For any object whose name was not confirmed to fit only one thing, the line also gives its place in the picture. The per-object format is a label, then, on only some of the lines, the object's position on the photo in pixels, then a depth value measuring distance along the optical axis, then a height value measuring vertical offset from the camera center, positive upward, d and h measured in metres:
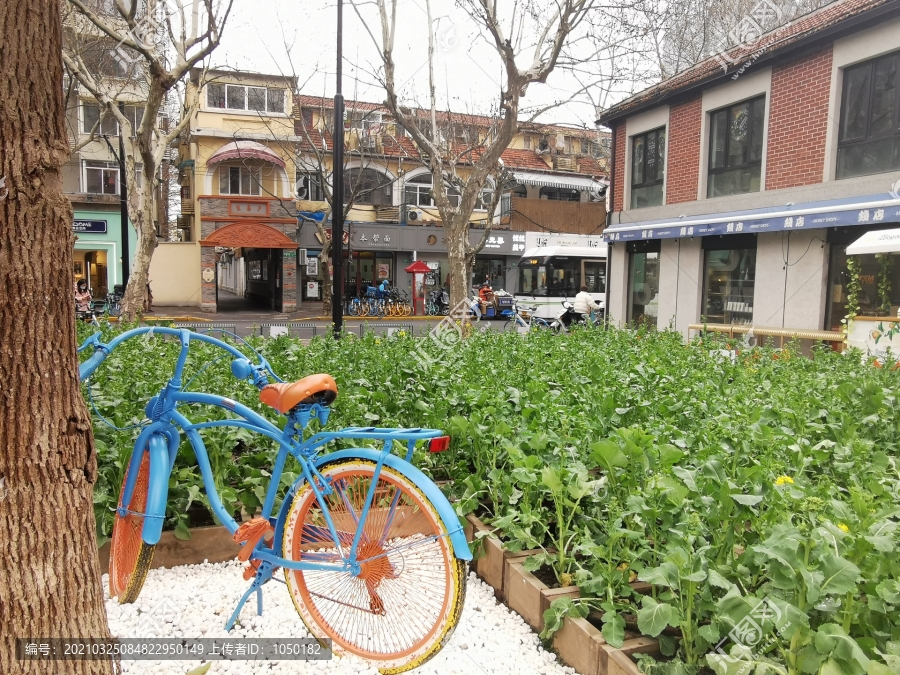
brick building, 11.62 +2.45
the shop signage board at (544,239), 33.91 +2.50
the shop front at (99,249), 28.23 +1.24
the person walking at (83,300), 18.02 -0.63
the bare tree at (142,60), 9.93 +3.70
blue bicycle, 2.30 -0.92
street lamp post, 9.79 +1.32
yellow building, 27.62 +4.03
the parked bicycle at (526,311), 23.36 -0.91
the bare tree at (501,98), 10.51 +3.29
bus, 23.98 +0.47
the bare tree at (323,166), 26.67 +5.19
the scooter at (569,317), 20.56 -0.95
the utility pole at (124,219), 18.34 +1.65
